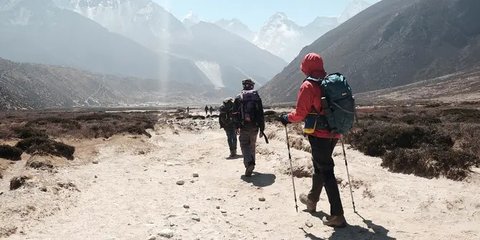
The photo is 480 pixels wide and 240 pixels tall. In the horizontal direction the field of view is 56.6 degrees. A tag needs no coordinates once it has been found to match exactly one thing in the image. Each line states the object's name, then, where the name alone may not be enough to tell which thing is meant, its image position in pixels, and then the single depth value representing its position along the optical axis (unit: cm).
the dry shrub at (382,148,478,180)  1107
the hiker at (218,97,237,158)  1653
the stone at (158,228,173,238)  772
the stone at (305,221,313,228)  795
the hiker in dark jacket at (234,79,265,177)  1259
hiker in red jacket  752
